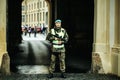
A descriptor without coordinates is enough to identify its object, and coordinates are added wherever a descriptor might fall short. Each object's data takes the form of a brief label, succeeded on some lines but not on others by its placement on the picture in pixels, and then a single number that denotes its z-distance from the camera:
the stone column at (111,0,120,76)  7.82
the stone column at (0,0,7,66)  8.13
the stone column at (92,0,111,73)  8.15
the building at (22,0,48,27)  46.82
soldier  7.28
